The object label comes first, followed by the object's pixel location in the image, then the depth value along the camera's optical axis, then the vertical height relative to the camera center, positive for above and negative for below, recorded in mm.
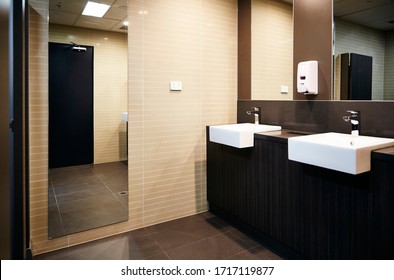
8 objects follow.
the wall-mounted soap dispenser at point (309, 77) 2333 +388
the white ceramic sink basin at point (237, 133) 2332 -77
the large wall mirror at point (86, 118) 2350 +53
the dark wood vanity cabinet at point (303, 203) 1559 -533
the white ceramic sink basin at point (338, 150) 1500 -144
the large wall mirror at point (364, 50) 1969 +545
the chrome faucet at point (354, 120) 2008 +35
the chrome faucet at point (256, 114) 2941 +109
